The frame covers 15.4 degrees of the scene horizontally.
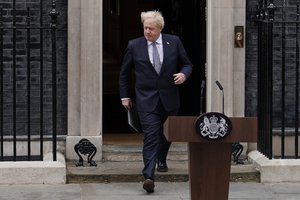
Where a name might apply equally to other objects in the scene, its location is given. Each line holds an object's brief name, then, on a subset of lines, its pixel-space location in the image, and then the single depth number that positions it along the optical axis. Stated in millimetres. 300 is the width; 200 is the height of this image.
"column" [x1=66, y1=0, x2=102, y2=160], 12463
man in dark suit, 10943
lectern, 9089
